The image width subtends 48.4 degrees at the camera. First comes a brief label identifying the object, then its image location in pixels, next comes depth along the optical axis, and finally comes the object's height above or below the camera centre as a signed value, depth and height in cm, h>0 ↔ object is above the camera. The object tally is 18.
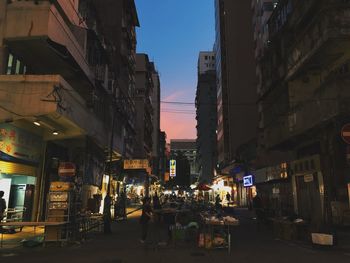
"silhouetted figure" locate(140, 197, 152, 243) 1619 +1
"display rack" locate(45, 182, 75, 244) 1490 +13
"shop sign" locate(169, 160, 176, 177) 10844 +1295
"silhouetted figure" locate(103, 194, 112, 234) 1923 -16
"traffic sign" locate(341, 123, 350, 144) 1123 +237
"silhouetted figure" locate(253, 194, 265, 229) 2198 +31
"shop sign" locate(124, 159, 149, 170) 4097 +529
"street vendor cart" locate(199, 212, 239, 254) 1351 -57
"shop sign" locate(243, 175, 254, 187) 4378 +402
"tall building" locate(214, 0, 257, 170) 6650 +2385
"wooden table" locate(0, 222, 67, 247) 1438 -36
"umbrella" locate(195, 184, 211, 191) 3731 +270
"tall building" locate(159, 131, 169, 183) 13309 +2031
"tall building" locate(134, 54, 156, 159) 7588 +2168
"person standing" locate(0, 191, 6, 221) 1633 +34
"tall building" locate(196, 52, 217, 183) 12288 +2972
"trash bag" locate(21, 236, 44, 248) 1454 -105
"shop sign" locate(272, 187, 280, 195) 3378 +228
